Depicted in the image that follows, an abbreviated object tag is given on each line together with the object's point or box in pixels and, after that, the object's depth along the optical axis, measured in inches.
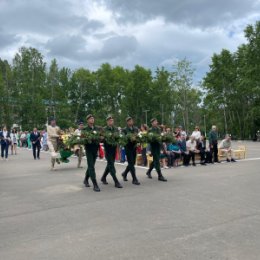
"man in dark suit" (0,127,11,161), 664.3
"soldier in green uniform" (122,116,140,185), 328.2
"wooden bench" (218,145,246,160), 543.4
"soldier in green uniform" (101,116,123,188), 312.8
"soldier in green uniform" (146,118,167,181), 341.4
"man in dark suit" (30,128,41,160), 633.8
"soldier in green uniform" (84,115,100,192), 302.4
